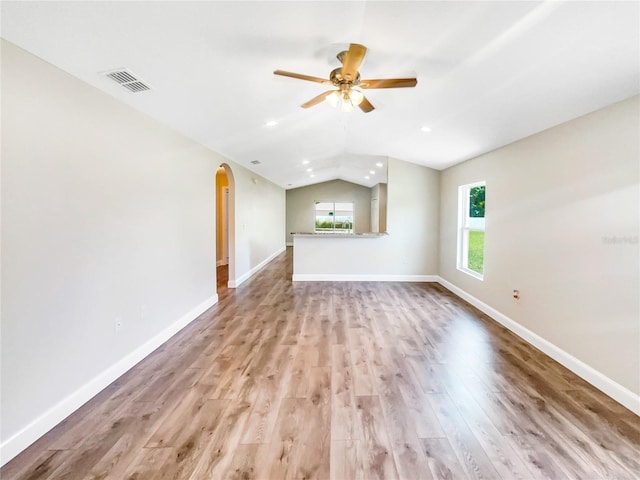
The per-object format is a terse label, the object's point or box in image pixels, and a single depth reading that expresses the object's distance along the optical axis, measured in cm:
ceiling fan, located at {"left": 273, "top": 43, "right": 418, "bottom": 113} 199
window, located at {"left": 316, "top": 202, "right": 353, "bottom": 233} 1180
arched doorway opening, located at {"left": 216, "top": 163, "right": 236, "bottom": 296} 555
